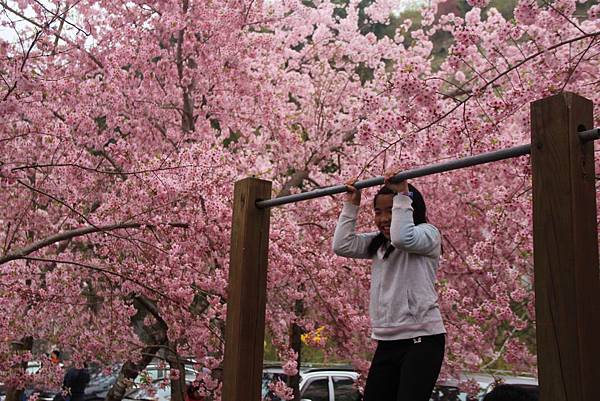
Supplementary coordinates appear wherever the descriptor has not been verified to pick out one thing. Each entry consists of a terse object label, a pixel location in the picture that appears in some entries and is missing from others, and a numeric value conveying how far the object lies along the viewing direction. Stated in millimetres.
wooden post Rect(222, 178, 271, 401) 3057
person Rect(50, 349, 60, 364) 7197
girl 2535
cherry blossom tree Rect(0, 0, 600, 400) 5133
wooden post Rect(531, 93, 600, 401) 1688
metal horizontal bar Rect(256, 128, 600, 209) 1961
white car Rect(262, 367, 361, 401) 8945
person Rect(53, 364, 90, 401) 9250
